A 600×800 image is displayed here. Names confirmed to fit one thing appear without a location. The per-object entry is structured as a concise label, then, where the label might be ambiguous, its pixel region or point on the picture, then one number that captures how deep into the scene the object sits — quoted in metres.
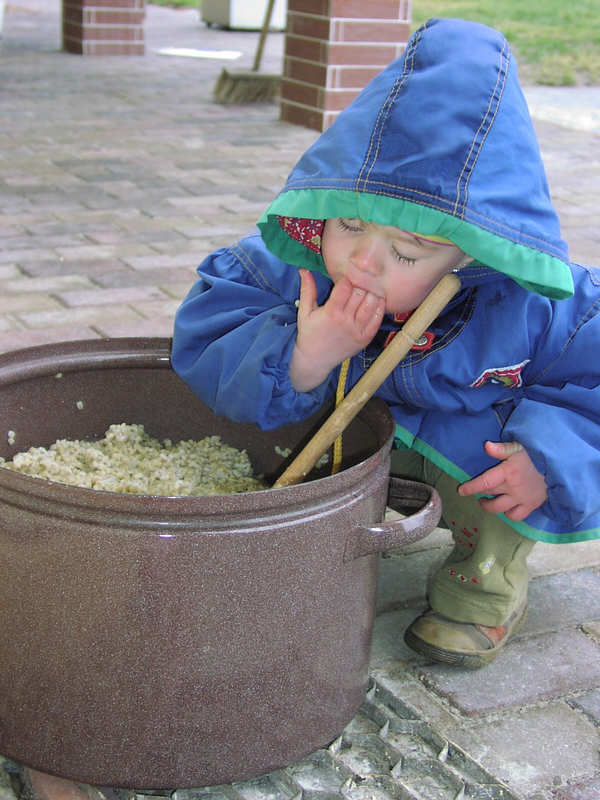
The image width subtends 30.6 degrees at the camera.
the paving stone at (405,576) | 2.00
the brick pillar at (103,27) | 8.58
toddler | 1.44
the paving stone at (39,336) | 2.90
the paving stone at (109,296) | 3.29
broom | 6.88
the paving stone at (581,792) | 1.53
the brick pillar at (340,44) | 5.66
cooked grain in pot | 1.68
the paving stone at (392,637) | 1.83
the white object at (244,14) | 11.79
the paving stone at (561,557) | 2.16
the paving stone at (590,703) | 1.71
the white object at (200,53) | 9.35
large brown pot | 1.30
